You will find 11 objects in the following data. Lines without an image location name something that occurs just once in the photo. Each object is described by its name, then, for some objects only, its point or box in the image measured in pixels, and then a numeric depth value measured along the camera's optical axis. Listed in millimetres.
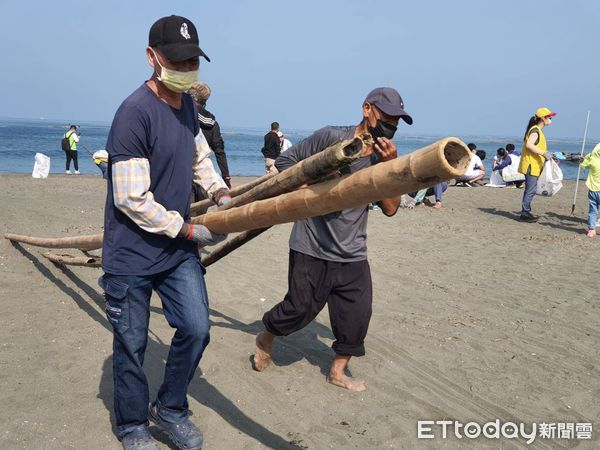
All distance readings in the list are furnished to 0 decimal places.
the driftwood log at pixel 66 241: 4293
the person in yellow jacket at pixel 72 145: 19962
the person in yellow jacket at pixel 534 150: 10586
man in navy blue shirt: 2600
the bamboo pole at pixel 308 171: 2018
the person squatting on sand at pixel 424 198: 13173
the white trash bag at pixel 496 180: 19078
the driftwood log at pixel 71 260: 4855
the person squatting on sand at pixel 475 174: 17844
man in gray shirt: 3775
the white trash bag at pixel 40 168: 17375
